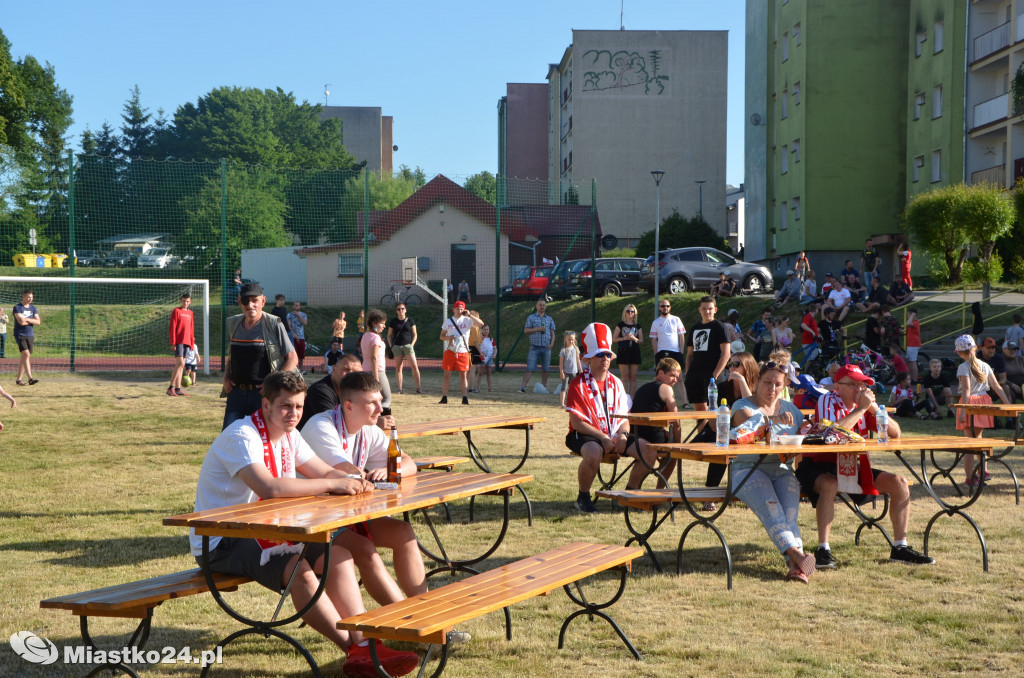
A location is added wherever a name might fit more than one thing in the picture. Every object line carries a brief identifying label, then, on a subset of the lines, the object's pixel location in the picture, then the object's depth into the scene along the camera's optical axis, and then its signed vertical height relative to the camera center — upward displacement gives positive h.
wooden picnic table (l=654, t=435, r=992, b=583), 5.91 -0.80
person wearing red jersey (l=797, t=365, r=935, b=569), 6.41 -1.05
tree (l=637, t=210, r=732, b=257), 42.56 +3.73
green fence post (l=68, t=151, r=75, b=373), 22.31 +2.68
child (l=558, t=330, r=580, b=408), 16.56 -0.66
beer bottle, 4.99 -0.75
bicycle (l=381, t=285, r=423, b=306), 27.52 +0.59
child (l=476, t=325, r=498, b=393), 19.30 -0.65
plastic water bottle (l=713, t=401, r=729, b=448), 6.19 -0.69
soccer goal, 22.22 -0.21
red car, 31.42 +1.22
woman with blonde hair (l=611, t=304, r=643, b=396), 15.73 -0.33
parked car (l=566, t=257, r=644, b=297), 31.48 +1.33
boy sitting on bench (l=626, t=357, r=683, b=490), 8.04 -0.71
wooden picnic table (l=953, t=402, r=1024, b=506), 9.22 -0.83
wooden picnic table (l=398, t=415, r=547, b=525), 7.73 -0.89
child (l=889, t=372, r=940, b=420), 15.63 -1.27
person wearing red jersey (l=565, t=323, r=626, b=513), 7.82 -0.81
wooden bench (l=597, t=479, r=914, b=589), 6.17 -1.16
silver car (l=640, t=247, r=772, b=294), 29.89 +1.47
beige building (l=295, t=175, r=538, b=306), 26.41 +2.11
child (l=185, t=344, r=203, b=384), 18.19 -0.81
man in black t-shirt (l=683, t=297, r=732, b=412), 10.55 -0.36
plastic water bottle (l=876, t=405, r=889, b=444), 6.46 -0.69
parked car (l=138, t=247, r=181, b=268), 25.61 +1.48
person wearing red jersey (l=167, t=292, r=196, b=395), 17.12 -0.36
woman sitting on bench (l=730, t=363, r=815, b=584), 6.04 -1.03
